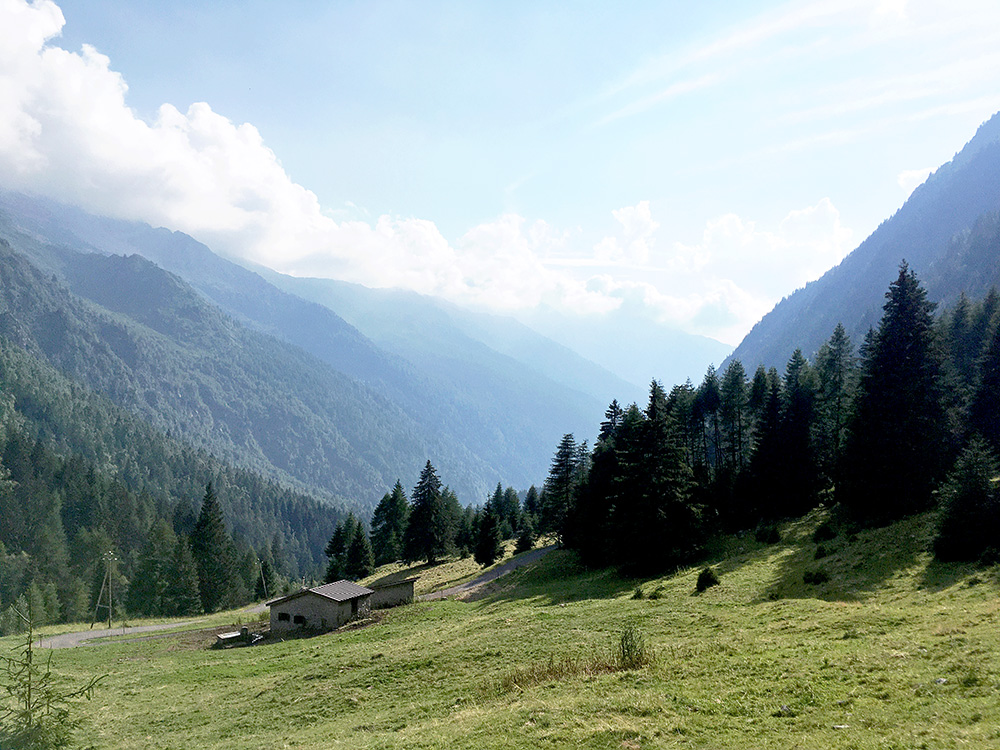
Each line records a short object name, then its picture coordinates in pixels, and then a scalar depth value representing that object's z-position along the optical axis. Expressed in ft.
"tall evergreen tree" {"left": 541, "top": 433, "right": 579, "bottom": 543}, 231.30
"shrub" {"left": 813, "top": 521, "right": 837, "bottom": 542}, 134.21
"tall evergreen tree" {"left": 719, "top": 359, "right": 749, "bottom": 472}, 216.33
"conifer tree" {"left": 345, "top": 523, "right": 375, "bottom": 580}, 297.33
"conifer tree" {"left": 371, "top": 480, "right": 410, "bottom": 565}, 329.72
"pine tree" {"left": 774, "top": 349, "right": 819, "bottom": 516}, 170.50
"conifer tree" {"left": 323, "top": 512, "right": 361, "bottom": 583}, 310.86
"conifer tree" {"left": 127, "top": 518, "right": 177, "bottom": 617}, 280.10
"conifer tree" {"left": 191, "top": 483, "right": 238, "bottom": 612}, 294.46
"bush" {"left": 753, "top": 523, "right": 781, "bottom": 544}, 148.25
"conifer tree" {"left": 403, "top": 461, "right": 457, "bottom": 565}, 284.00
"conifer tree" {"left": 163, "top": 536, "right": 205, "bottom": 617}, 278.05
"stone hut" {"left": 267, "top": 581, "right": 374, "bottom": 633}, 160.66
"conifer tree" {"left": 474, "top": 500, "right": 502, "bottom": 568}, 235.40
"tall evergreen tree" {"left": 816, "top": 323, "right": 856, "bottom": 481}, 186.19
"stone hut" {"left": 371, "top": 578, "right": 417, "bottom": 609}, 173.27
